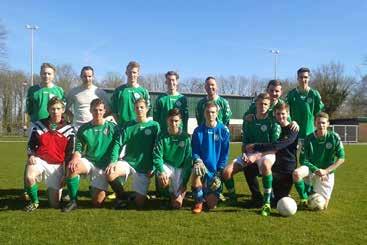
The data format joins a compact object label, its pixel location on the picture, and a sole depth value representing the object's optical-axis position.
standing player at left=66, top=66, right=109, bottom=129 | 7.70
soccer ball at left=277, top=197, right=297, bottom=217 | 6.09
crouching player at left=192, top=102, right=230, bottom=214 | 6.61
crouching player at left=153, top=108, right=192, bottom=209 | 6.70
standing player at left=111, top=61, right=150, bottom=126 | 7.68
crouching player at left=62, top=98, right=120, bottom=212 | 6.77
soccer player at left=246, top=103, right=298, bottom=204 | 6.80
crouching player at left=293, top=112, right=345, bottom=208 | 6.79
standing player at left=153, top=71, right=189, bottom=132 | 7.70
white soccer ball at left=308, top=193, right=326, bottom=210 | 6.59
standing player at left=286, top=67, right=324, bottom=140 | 7.80
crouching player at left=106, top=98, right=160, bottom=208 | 6.87
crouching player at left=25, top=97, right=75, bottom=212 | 6.59
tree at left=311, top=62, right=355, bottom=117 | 60.31
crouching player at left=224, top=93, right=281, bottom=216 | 6.55
